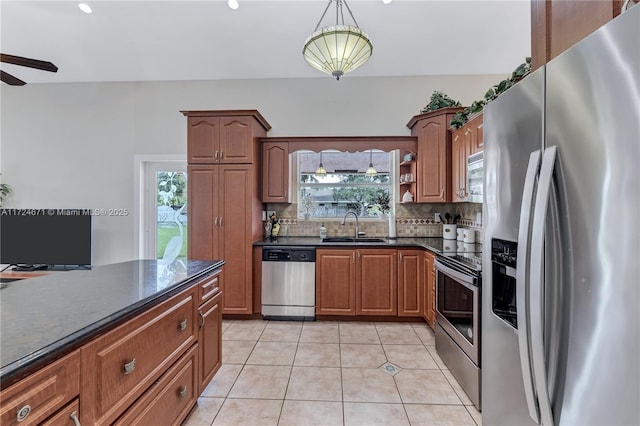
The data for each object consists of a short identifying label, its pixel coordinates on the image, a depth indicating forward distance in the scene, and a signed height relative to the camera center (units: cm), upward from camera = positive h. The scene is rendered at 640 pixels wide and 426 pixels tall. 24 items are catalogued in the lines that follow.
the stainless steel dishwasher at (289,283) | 342 -81
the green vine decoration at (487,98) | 205 +102
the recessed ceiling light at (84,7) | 330 +239
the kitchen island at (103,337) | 81 -45
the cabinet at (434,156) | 343 +73
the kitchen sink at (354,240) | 376 -34
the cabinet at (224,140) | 346 +89
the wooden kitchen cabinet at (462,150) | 276 +68
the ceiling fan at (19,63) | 185 +100
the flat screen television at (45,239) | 394 -35
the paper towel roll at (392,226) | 394 -15
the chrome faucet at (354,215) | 406 -3
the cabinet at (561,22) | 93 +72
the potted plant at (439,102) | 353 +139
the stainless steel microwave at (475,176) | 270 +39
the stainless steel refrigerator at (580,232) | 69 -5
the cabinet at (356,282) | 337 -79
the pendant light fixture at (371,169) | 407 +64
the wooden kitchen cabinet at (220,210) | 346 +5
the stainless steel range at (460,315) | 192 -77
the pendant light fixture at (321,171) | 410 +62
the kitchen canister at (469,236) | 307 -23
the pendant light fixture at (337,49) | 201 +122
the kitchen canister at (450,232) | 356 -21
